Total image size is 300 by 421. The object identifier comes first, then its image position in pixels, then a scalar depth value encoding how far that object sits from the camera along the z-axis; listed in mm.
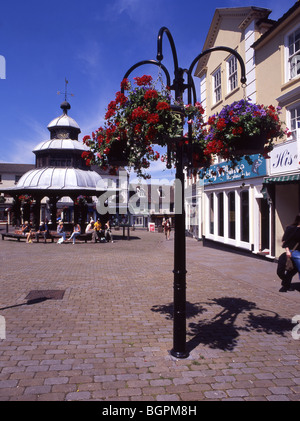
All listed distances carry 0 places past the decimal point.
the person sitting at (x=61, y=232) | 22067
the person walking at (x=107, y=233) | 23483
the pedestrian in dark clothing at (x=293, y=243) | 6957
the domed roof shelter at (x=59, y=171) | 25181
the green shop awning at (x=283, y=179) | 10666
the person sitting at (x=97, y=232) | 22500
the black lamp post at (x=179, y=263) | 4402
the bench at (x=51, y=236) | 22552
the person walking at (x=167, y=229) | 27842
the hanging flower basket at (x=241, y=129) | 4305
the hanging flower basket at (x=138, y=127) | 4027
